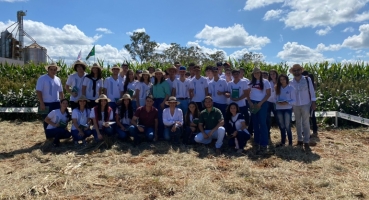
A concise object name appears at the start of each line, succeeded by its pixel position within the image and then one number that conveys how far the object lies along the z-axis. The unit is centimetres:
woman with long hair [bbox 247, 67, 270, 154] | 629
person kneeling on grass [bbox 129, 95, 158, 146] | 673
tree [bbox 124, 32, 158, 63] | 3716
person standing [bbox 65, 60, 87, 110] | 682
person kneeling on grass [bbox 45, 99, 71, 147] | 657
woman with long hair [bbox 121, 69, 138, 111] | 723
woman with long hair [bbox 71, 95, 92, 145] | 664
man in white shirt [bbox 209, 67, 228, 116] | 690
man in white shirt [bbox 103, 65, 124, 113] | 716
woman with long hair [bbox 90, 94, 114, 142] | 661
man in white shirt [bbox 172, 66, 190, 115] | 709
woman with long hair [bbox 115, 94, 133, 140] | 681
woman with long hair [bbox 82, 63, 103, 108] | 684
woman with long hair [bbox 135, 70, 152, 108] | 712
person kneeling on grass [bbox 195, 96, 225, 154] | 634
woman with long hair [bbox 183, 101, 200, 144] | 672
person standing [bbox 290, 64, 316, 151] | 626
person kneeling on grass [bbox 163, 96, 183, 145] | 666
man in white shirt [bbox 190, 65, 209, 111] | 704
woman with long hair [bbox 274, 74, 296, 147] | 639
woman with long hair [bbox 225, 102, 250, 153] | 633
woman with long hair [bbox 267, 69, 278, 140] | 688
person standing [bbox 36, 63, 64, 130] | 654
